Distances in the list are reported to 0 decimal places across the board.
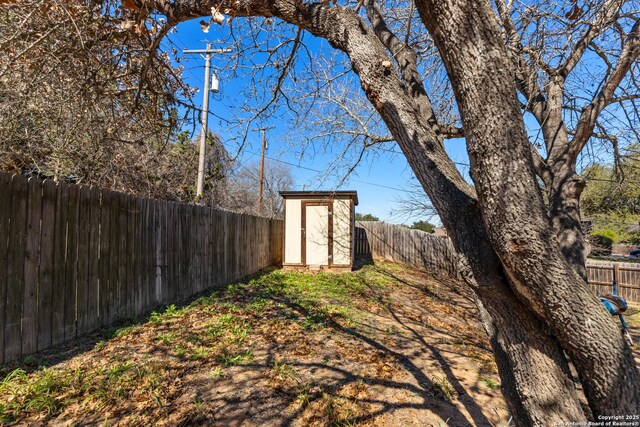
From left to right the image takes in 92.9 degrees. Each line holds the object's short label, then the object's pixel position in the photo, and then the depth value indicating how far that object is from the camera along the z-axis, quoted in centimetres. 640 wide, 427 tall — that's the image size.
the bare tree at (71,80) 263
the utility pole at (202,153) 895
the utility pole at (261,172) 1565
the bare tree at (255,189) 2019
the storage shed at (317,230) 981
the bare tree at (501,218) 122
